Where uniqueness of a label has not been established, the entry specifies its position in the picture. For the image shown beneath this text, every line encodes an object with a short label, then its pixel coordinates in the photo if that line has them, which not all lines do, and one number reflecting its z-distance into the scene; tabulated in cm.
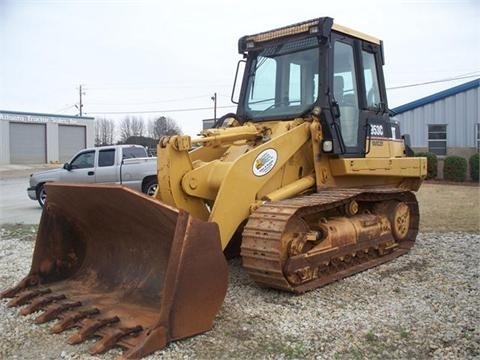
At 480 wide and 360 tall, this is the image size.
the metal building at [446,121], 2111
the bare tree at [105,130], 7219
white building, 4200
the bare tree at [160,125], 5862
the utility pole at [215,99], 4769
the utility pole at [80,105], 6956
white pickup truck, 1390
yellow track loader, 416
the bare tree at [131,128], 7352
